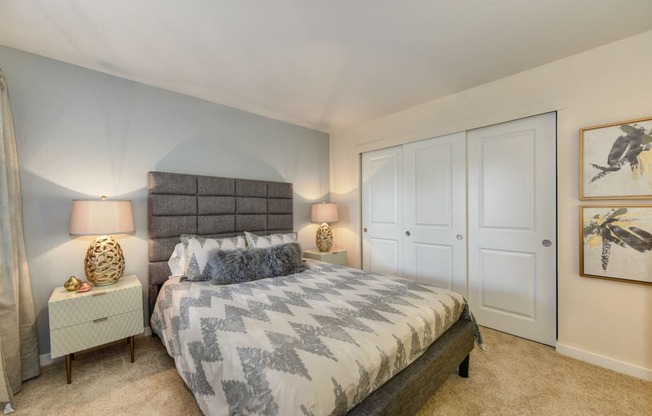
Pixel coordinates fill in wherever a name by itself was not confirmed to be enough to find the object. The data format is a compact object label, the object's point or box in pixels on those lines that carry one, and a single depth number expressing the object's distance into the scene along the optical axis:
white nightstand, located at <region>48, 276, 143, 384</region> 1.85
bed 1.08
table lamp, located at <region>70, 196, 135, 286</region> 2.00
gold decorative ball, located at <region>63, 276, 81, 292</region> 2.02
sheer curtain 1.77
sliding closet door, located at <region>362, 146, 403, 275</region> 3.49
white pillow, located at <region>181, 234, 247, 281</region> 2.29
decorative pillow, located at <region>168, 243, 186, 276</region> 2.44
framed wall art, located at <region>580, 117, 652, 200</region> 1.90
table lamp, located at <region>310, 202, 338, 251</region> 3.71
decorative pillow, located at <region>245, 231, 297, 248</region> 2.75
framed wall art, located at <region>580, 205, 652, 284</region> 1.90
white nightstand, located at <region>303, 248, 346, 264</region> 3.52
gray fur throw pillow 2.22
